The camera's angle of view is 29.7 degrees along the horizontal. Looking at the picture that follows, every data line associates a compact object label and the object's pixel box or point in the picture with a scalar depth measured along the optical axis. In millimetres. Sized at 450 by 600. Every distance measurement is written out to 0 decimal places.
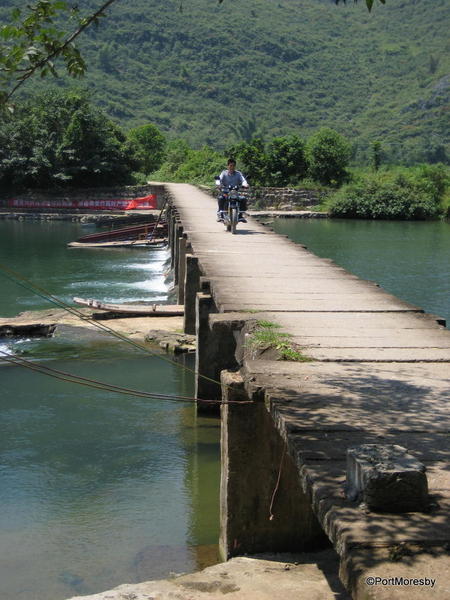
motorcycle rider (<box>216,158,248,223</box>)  17781
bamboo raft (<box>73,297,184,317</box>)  17703
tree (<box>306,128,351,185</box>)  52688
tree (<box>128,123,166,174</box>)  62000
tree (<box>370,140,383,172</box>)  57816
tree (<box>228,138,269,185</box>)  52469
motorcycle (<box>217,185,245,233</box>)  17909
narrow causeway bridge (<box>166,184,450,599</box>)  3814
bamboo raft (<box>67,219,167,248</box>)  34284
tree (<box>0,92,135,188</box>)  50000
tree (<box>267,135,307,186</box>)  52625
